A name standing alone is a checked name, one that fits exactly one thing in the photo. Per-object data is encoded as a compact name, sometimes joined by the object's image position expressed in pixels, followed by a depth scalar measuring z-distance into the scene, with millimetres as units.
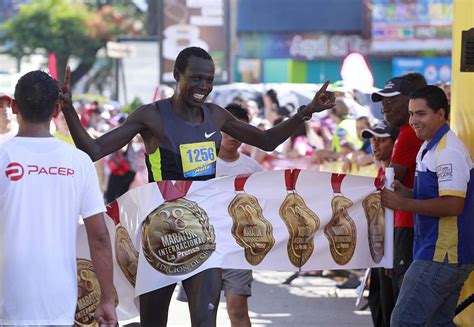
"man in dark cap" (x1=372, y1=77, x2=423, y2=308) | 10733
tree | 86623
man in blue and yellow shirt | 9530
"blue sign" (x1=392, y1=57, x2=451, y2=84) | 60092
